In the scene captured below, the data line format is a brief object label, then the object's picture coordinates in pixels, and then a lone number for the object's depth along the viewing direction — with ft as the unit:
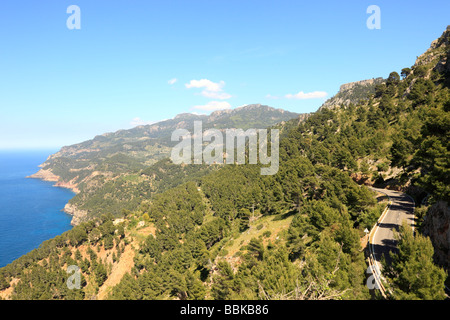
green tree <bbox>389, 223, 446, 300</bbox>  63.26
